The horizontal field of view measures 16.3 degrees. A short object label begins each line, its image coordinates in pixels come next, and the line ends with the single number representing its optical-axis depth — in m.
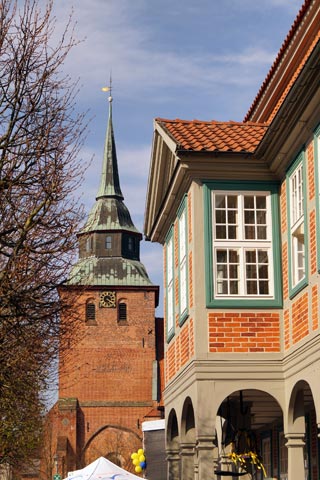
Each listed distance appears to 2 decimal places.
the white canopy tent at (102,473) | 27.53
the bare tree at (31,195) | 17.81
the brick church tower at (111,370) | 77.69
